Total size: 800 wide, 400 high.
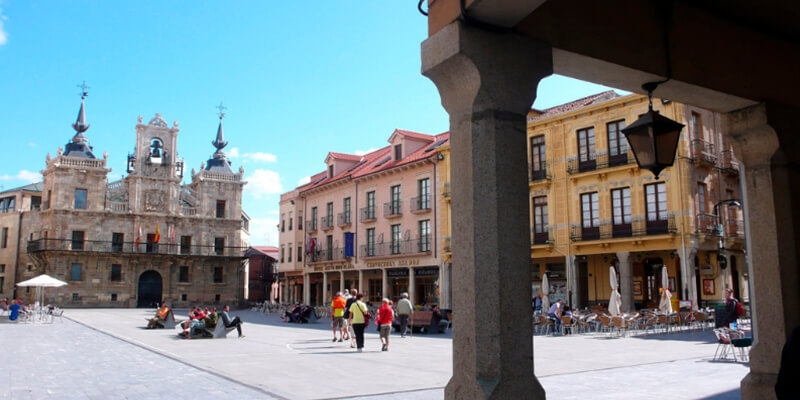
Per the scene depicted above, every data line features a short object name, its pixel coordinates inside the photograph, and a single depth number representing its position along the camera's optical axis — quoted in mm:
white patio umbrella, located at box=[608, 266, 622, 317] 21719
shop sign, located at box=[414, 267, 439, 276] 35406
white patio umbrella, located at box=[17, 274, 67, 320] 30469
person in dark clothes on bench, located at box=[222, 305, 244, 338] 20344
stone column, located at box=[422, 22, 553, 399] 3775
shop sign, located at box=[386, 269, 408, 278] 37906
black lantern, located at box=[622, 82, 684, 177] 5129
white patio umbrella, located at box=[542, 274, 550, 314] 25120
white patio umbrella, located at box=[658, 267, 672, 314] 21625
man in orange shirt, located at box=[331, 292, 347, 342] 18641
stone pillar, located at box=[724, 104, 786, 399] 5504
